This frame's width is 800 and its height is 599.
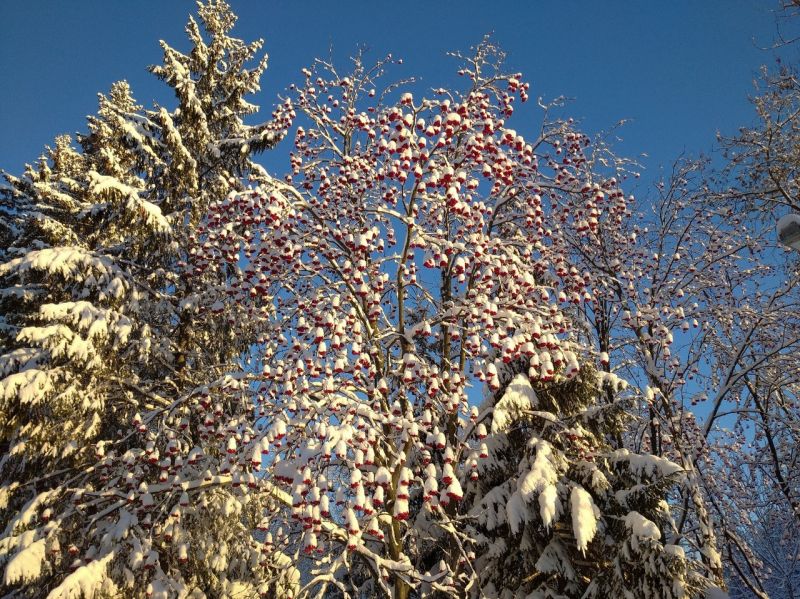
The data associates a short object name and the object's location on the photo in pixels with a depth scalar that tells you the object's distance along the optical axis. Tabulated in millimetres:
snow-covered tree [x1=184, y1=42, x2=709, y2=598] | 6355
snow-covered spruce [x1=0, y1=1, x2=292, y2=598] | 7414
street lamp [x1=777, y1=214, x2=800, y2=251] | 4293
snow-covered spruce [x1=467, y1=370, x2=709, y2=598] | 6641
